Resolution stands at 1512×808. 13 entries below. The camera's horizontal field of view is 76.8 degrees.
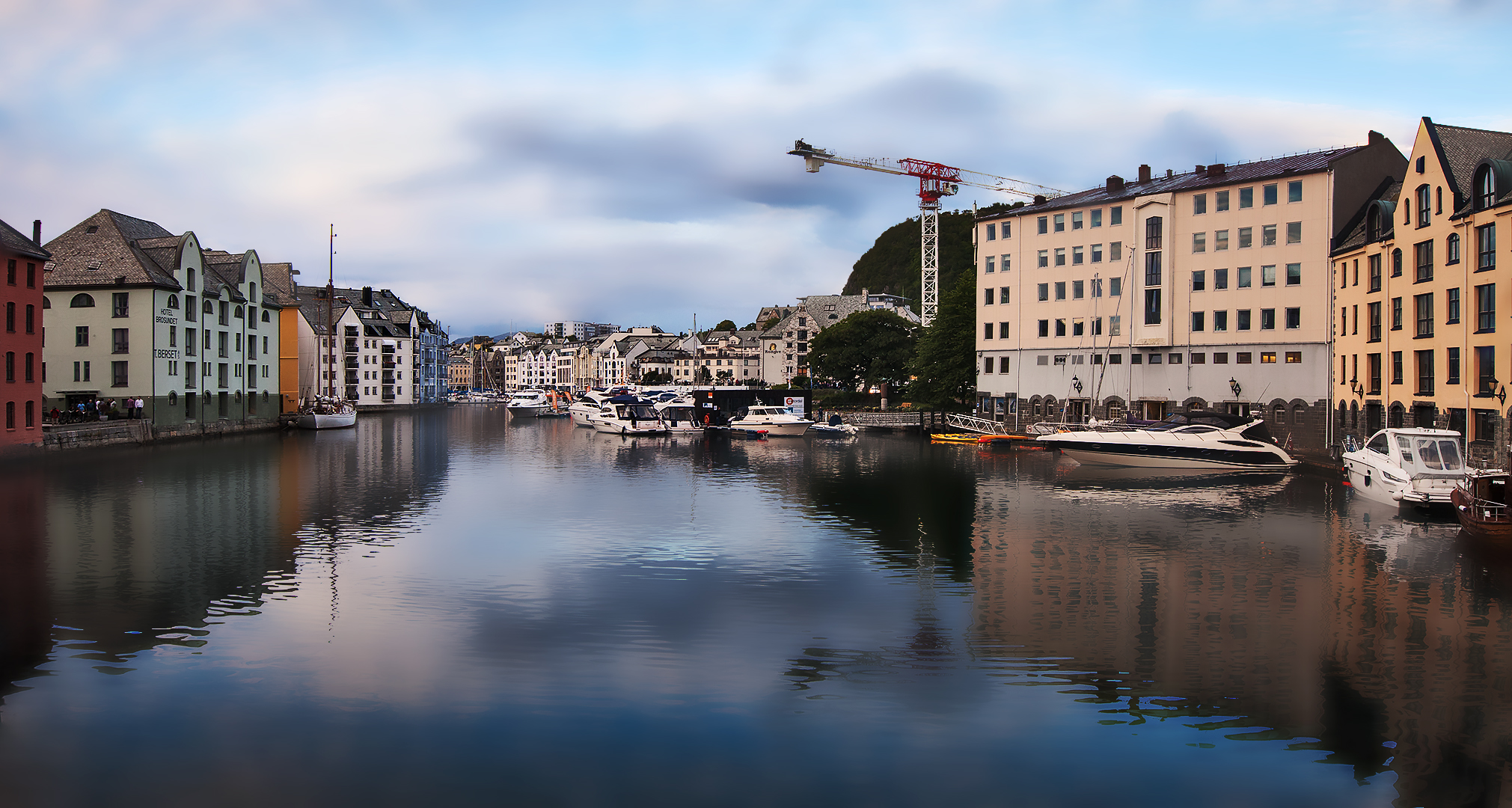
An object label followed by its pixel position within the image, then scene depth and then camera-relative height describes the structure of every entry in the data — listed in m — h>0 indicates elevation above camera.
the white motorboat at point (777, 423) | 87.75 -2.22
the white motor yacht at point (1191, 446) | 52.56 -2.72
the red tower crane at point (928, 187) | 161.62 +35.98
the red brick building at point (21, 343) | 52.78 +3.36
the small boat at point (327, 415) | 94.44 -1.47
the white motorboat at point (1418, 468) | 32.47 -2.49
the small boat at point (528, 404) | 164.19 -0.73
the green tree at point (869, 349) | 132.75 +7.07
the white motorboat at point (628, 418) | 89.19 -1.88
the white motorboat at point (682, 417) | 94.31 -1.78
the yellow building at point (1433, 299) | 40.97 +4.89
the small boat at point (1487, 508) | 27.31 -3.23
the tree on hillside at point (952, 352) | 95.75 +4.71
